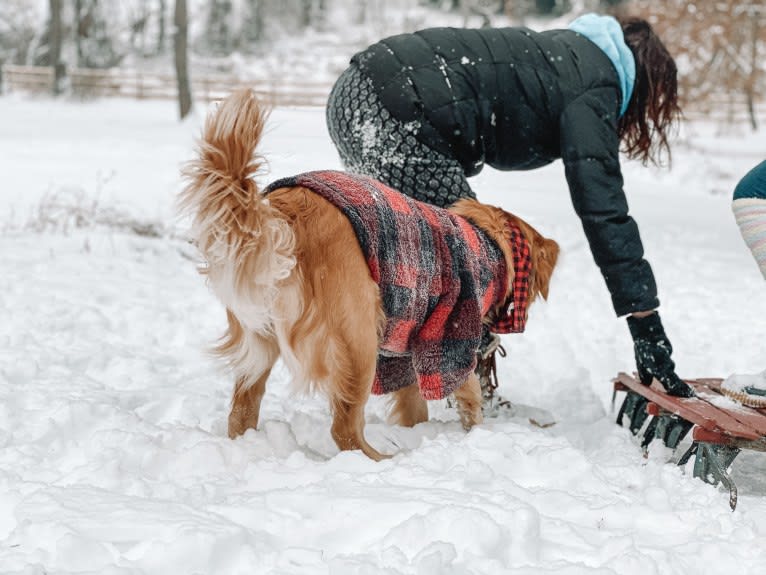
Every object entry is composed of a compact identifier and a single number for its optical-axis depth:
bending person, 3.38
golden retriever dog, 2.51
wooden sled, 2.88
